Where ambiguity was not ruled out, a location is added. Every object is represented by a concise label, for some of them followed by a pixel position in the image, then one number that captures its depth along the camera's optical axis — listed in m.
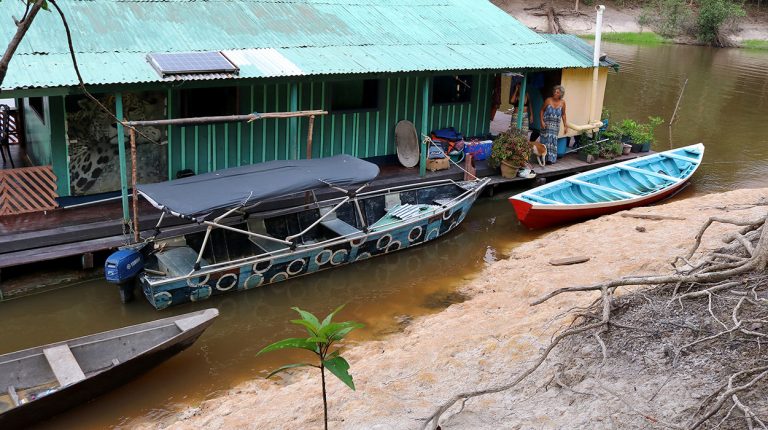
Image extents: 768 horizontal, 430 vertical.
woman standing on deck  16.84
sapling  5.14
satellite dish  16.23
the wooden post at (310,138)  12.91
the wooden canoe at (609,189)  14.47
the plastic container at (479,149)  16.52
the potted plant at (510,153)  16.14
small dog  17.00
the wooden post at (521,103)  16.76
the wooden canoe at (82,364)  7.93
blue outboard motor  10.39
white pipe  17.54
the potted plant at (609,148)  18.14
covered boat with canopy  10.74
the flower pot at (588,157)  17.65
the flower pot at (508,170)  16.16
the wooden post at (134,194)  10.88
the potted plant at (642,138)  18.81
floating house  12.09
